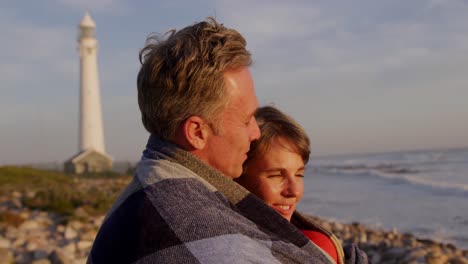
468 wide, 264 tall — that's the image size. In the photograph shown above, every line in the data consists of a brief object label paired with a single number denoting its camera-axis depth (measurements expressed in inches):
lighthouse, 1080.8
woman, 111.3
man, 64.7
